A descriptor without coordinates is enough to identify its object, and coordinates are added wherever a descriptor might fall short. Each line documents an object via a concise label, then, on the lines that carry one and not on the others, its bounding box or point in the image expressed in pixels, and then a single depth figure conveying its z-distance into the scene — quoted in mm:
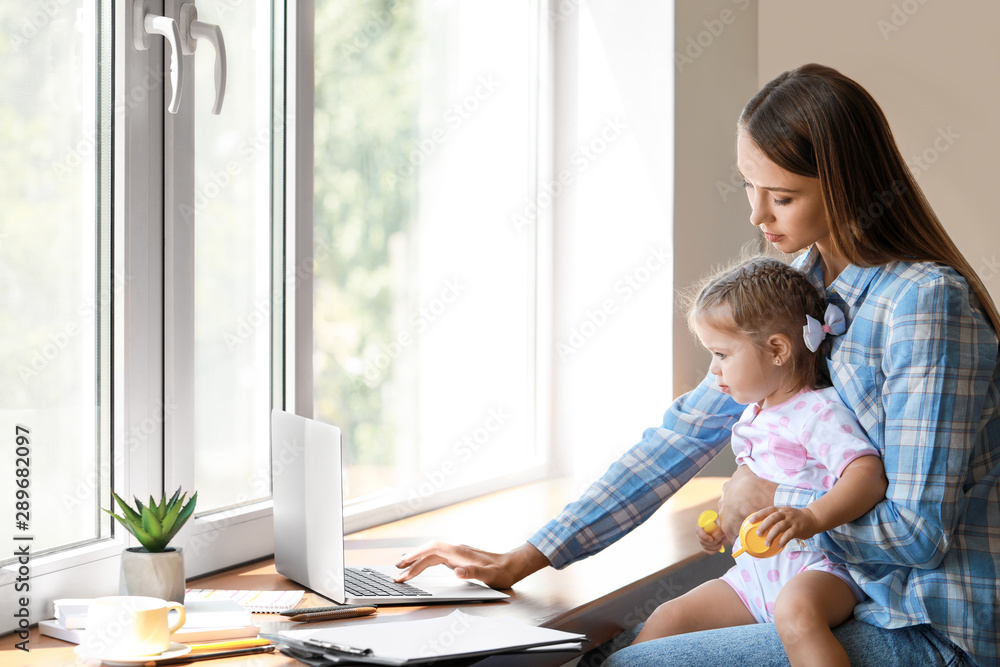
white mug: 2562
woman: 2645
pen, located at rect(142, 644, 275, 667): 2574
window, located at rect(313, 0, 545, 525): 3317
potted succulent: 2679
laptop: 2750
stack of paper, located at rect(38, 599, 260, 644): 2632
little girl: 2677
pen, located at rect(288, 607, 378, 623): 2721
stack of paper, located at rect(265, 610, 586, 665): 2553
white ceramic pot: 2678
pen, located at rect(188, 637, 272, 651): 2611
